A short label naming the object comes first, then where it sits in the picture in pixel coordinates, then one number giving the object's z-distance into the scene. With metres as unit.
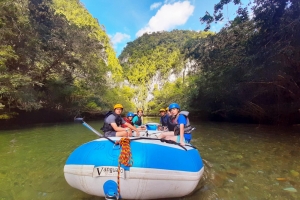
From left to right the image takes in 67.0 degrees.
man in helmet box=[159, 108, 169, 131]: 7.95
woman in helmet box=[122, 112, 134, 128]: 7.26
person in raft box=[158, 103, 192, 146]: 4.52
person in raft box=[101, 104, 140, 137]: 4.58
